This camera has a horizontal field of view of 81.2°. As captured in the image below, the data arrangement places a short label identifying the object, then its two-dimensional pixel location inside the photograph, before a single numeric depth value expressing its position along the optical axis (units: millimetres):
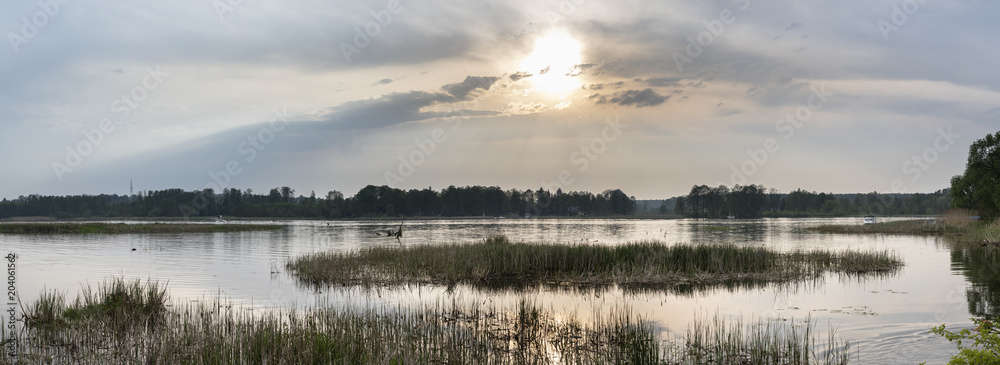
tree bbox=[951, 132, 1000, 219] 73625
